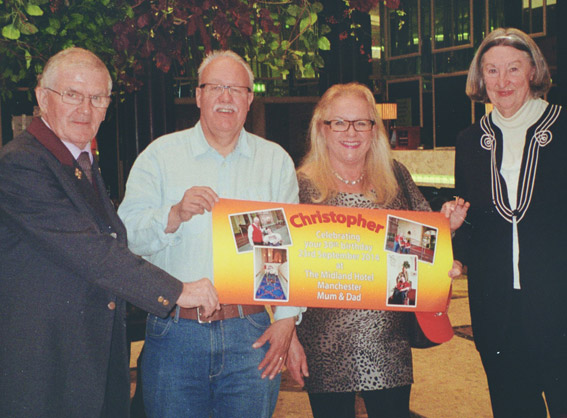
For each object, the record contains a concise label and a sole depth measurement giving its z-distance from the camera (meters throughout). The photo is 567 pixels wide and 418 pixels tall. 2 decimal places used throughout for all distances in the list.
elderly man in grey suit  1.67
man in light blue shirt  1.97
